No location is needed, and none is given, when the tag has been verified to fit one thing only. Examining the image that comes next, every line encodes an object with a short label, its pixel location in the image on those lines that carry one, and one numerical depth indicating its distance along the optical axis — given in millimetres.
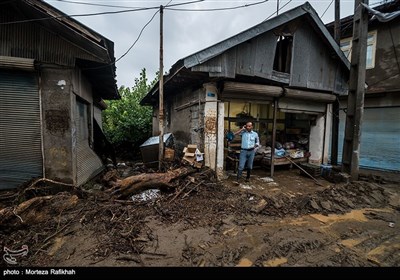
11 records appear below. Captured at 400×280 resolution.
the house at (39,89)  4566
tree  12853
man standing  6355
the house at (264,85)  6105
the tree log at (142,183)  4918
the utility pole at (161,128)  6312
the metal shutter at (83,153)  5457
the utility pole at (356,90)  6578
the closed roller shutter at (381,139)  9016
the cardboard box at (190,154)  6117
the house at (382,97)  9016
